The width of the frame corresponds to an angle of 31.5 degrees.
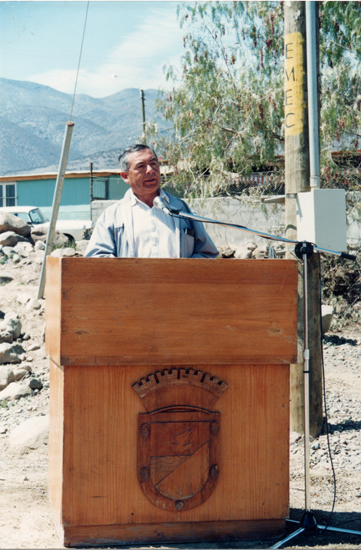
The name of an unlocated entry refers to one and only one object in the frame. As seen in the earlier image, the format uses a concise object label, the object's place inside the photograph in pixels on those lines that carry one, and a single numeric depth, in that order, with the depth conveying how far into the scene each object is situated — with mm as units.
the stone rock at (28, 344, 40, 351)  7710
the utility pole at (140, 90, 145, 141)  22469
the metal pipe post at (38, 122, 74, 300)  8040
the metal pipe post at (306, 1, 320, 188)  4621
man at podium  3326
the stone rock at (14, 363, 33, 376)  7044
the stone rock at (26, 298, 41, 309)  8789
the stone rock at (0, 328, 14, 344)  7785
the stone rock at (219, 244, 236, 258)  9758
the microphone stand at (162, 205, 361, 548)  3045
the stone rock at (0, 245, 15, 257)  11823
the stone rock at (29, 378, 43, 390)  6625
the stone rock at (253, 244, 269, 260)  10678
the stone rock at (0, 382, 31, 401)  6449
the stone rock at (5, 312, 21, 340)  7969
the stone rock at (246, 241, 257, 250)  11156
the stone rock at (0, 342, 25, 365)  7344
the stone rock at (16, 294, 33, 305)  9086
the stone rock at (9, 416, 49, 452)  5160
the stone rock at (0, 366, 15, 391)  6797
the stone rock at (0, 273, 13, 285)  10289
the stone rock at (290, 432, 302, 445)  4961
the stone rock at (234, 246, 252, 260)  10672
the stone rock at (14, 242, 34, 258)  11705
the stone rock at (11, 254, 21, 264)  11305
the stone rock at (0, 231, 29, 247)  12469
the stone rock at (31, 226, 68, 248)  13305
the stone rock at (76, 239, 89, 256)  12962
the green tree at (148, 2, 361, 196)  9805
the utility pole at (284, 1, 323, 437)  4789
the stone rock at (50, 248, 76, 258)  10447
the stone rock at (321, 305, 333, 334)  8422
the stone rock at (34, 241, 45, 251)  12223
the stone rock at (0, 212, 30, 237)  13117
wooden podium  2740
